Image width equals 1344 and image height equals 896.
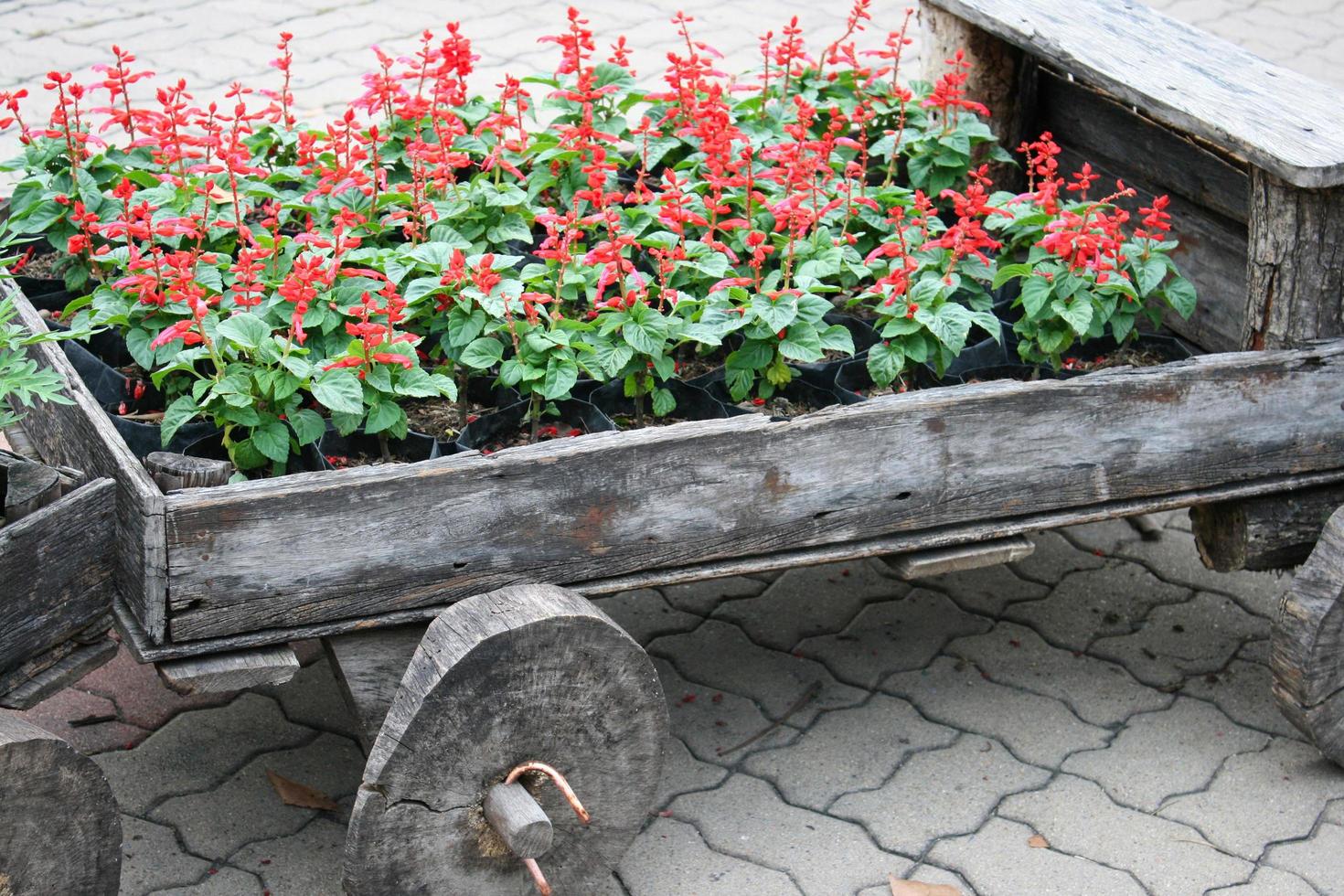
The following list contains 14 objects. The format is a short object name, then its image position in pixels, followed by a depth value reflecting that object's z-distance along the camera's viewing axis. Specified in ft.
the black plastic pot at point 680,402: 8.79
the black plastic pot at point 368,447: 8.26
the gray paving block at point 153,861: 8.37
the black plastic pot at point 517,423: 8.46
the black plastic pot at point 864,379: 9.19
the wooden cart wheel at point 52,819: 6.36
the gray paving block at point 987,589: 11.16
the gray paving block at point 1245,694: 9.92
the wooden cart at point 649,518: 7.02
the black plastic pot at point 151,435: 7.92
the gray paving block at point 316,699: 9.75
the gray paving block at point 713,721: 9.66
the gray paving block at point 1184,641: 10.45
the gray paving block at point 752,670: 10.11
